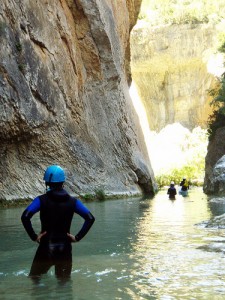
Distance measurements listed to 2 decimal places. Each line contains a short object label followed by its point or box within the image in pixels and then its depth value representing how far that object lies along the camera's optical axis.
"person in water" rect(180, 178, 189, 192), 30.14
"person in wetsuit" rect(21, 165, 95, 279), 5.67
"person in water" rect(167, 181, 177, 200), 25.42
